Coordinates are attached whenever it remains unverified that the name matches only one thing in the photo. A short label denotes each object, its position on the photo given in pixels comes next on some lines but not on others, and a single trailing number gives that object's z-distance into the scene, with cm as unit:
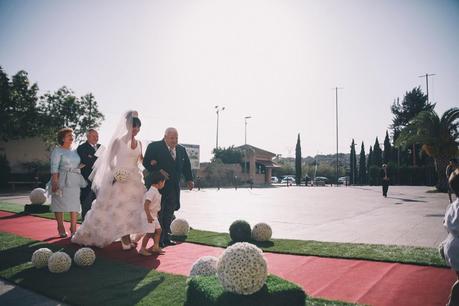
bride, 589
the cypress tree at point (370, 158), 6436
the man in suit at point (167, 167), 640
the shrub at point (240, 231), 662
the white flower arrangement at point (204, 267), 358
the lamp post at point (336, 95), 6146
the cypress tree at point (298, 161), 5833
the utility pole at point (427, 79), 5231
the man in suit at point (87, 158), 797
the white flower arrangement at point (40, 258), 475
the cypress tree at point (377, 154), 6312
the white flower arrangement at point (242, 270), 284
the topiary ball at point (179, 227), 745
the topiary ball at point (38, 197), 1197
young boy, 559
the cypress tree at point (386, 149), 6134
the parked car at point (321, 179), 6408
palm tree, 2530
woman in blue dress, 709
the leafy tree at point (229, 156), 5841
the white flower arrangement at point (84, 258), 488
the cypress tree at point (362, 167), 6166
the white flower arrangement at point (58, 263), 455
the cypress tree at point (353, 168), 6494
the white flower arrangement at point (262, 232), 675
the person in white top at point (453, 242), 304
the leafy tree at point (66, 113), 3309
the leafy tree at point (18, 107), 2939
